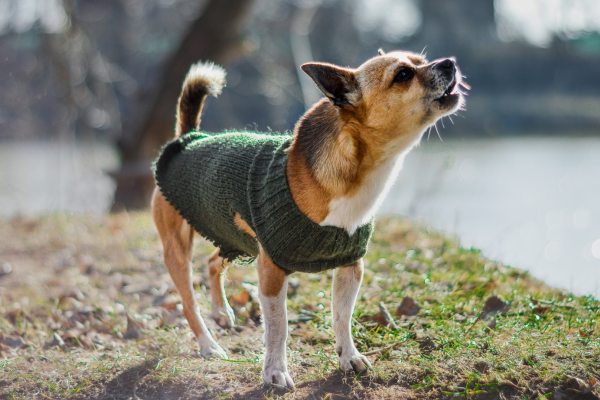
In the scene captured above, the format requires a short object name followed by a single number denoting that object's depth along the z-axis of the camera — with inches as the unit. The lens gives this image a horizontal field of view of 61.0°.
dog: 95.7
